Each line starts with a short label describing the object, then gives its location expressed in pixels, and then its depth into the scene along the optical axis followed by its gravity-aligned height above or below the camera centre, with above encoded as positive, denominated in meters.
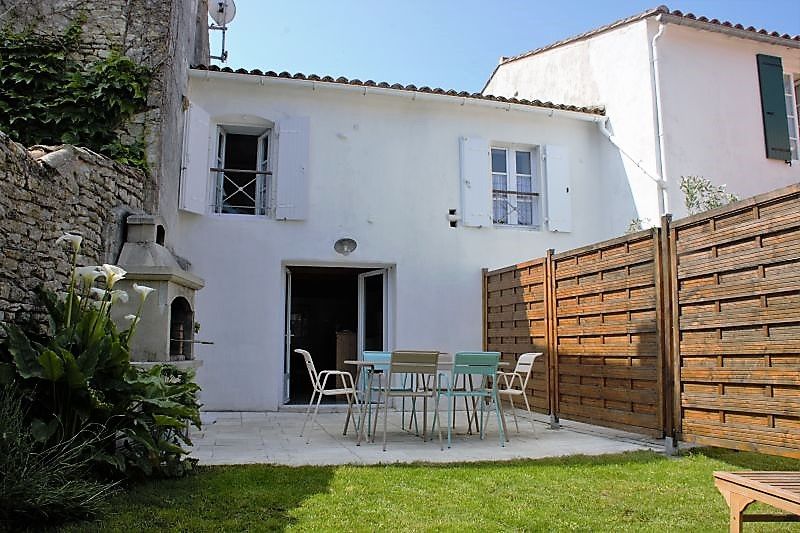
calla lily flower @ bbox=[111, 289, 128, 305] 4.20 +0.34
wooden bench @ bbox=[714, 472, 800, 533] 2.38 -0.55
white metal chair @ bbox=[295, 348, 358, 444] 5.91 -0.37
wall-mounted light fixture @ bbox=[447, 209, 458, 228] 9.12 +1.82
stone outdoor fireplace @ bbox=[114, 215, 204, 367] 5.32 +0.44
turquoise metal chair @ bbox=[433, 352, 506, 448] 5.89 -0.16
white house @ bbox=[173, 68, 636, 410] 8.28 +2.00
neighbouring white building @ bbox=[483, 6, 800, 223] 8.63 +3.40
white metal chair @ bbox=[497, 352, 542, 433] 6.43 -0.20
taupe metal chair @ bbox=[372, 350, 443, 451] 5.67 -0.14
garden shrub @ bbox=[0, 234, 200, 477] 3.60 -0.24
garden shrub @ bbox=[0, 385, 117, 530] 2.92 -0.62
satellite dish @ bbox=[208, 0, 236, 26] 10.04 +5.16
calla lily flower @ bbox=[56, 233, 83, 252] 4.13 +0.69
